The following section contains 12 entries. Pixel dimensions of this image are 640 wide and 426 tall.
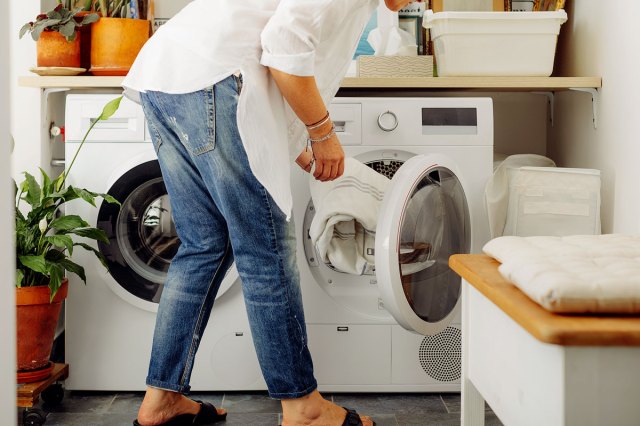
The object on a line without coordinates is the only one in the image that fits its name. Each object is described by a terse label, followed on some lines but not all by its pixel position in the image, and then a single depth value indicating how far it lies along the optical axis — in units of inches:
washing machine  81.6
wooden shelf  82.2
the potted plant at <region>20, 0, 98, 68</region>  84.5
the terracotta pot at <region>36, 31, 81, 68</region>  85.0
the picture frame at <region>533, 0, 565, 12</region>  91.8
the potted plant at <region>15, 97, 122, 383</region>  74.7
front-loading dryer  81.8
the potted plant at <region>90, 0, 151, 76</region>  86.0
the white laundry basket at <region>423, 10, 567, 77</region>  85.6
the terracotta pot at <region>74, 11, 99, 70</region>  90.4
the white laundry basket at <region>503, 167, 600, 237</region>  79.9
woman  58.5
